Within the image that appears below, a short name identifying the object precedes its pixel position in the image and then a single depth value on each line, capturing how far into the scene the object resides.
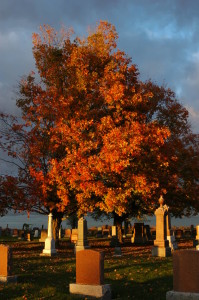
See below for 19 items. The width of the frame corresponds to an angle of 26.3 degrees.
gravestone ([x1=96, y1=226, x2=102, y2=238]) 43.03
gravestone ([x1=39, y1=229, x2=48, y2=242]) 33.47
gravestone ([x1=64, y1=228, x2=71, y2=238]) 45.71
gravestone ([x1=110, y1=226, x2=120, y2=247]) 27.38
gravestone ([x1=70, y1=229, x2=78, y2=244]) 31.30
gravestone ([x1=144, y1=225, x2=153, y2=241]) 35.31
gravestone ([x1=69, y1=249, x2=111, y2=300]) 10.19
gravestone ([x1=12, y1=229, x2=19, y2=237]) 45.77
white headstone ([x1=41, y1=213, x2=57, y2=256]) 21.42
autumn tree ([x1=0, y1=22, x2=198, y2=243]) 22.61
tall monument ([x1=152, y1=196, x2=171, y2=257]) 20.44
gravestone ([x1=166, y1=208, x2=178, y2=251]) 23.88
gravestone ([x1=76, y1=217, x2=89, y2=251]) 23.05
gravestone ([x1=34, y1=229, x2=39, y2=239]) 44.61
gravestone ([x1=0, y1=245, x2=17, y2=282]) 12.39
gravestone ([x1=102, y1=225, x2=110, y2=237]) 45.63
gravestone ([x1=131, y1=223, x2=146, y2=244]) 32.62
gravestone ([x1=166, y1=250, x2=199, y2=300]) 9.27
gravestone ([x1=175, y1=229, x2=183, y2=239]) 41.62
